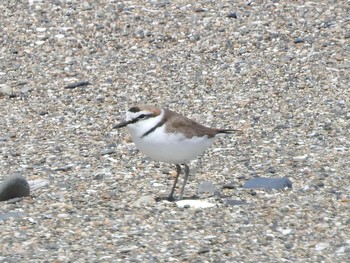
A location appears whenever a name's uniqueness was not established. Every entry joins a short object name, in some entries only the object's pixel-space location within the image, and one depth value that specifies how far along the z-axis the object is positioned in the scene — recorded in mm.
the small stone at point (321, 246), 12229
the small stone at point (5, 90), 19453
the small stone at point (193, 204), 13500
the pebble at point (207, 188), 14195
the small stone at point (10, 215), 13117
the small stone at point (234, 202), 13600
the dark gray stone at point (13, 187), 13711
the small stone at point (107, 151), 16281
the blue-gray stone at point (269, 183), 14227
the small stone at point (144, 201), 13564
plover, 12984
